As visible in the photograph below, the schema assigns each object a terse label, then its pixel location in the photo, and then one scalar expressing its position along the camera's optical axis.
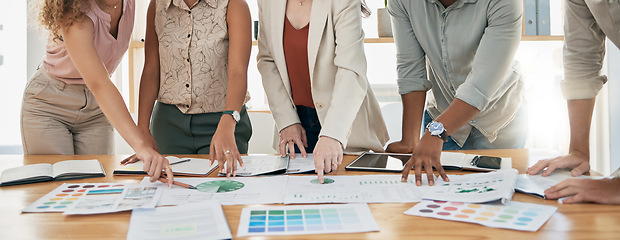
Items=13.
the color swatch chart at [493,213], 0.87
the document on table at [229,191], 1.07
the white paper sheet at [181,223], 0.84
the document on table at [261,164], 1.36
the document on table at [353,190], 1.06
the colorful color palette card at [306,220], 0.86
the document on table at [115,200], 0.98
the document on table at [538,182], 1.09
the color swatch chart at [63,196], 1.01
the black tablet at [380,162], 1.38
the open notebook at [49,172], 1.26
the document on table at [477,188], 1.01
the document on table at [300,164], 1.36
